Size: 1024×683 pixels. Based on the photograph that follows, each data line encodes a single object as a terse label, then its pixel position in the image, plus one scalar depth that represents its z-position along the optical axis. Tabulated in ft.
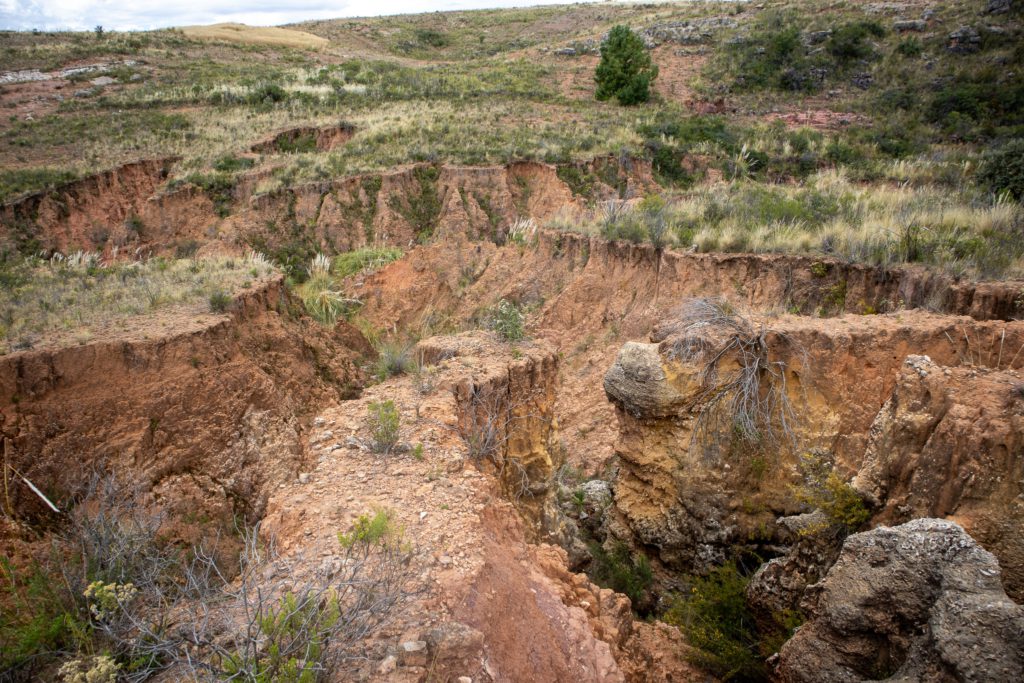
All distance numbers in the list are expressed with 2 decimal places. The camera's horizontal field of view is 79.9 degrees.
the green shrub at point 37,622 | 11.00
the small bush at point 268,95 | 95.50
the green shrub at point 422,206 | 64.80
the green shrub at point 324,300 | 46.83
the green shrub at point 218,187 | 63.98
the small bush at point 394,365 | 26.30
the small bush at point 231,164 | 67.92
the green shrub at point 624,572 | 26.94
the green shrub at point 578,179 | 67.67
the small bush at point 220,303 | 25.34
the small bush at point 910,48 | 99.66
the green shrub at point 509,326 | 29.04
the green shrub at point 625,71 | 100.01
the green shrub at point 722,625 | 21.27
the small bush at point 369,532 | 13.96
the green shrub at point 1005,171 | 43.16
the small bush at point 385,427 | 19.51
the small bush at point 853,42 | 105.40
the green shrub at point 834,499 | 20.67
